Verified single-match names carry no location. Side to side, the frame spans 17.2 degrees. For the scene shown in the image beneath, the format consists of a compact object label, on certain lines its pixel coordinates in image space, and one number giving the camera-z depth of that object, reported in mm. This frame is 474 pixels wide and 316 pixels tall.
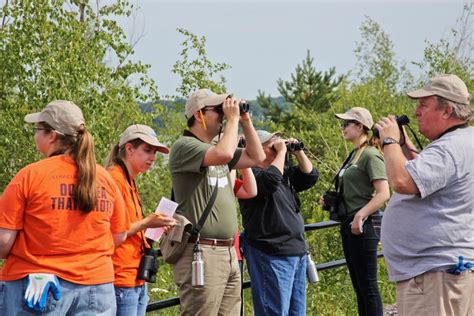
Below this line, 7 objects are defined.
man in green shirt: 9000
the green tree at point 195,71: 51998
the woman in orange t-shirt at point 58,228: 7050
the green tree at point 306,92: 83197
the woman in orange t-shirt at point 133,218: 8854
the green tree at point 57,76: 38494
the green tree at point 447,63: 55712
